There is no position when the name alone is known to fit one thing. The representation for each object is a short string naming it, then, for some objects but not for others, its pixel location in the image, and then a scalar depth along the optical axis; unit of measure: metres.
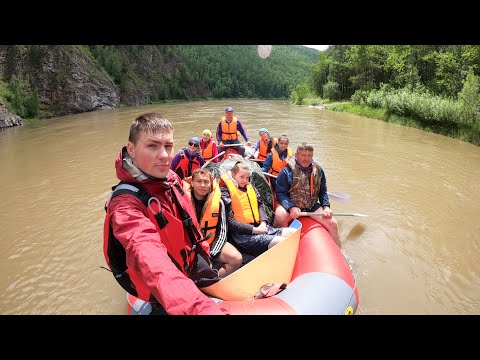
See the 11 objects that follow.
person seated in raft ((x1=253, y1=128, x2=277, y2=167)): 6.18
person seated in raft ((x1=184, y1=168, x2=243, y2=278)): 2.98
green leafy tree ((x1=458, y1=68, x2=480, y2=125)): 10.84
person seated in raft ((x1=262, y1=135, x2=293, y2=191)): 5.23
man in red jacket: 1.20
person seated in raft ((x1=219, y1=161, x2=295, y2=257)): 3.16
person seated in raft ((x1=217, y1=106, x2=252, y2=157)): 7.46
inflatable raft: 2.26
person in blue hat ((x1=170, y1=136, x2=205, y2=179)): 5.18
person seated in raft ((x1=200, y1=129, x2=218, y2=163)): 6.12
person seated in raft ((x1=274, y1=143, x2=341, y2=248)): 3.67
